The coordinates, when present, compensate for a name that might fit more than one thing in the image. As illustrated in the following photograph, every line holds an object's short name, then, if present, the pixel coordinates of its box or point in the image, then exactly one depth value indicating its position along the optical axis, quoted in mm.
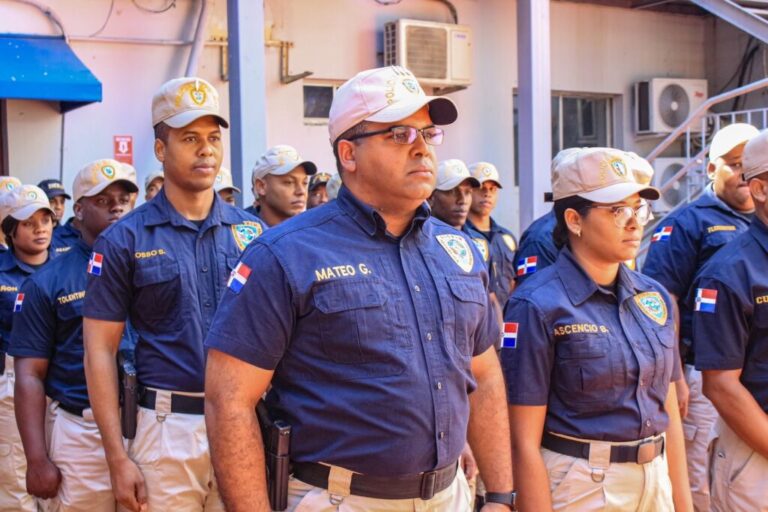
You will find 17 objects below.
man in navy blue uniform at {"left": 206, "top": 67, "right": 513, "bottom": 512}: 2426
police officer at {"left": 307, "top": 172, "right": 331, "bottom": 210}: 7480
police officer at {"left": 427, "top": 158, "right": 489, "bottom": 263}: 6508
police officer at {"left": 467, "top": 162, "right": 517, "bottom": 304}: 6598
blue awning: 7668
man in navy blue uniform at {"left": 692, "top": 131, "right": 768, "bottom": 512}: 3578
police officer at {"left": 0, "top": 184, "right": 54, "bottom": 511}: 5516
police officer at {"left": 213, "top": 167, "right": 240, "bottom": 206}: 7055
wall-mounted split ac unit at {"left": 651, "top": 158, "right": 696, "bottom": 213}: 11547
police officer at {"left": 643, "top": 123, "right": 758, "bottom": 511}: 5094
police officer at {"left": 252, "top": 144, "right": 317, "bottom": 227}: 5953
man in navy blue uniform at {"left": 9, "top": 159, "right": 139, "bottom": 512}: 4047
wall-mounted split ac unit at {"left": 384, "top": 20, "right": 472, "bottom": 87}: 10031
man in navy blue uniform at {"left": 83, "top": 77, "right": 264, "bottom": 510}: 3428
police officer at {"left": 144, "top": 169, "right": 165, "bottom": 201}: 7617
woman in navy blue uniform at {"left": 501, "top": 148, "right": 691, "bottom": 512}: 3148
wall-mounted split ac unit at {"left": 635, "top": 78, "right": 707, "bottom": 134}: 11828
